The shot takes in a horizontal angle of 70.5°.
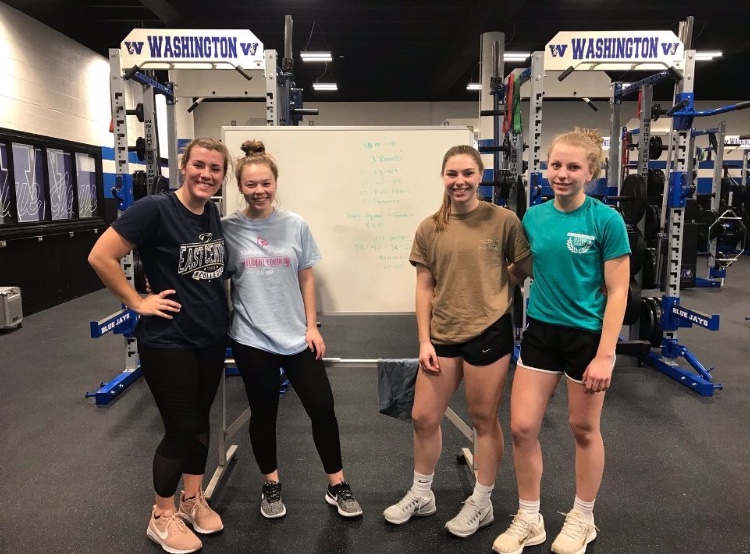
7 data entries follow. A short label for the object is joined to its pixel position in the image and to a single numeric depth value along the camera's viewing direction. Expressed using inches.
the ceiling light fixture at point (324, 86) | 410.0
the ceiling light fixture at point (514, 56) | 323.3
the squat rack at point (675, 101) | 137.0
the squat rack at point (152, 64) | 129.5
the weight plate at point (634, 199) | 153.8
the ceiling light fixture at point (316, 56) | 324.2
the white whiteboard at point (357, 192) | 97.1
